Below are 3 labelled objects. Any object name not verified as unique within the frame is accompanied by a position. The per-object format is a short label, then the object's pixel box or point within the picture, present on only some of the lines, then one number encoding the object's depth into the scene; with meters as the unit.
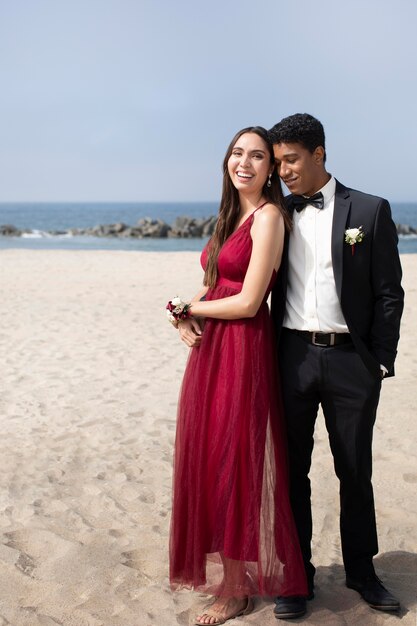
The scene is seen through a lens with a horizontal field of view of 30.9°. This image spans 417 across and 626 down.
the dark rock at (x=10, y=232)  49.09
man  3.34
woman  3.40
